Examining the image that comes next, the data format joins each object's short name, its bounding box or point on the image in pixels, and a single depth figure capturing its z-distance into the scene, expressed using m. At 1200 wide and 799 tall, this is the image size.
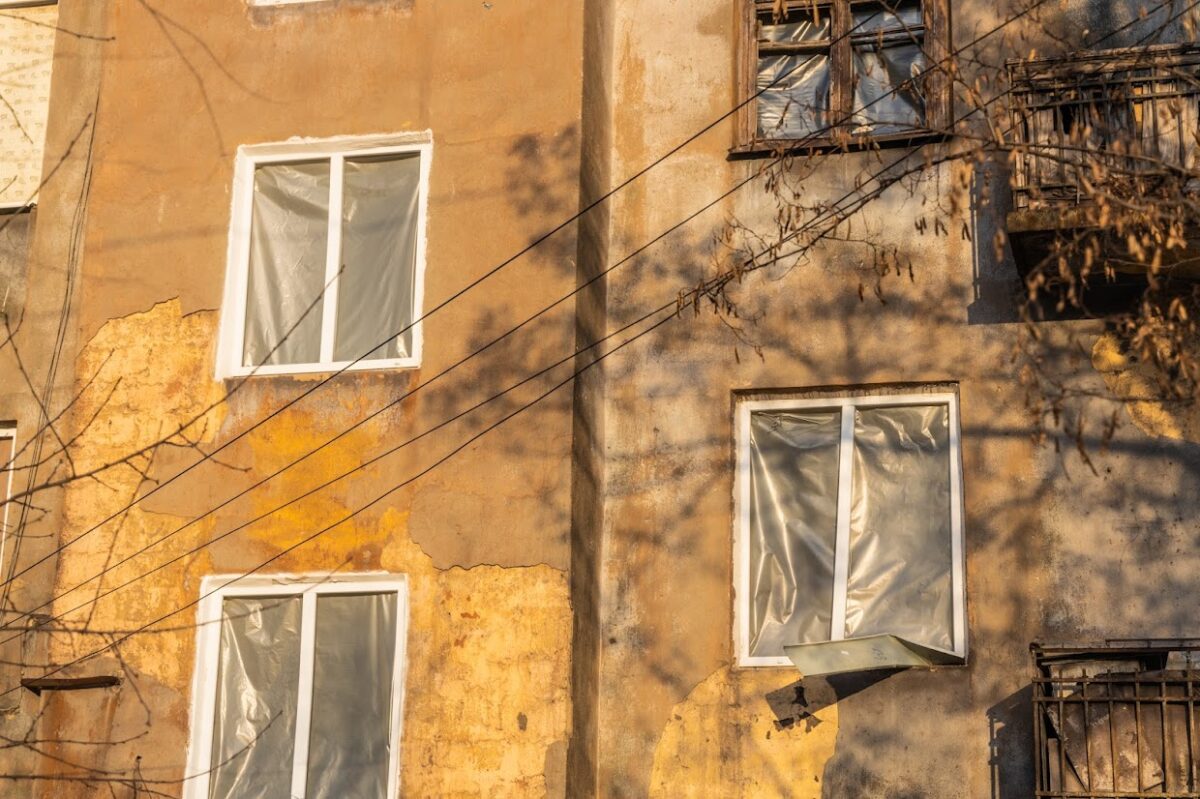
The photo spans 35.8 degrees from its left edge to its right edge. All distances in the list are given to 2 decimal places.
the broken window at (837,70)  11.69
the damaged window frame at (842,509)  10.55
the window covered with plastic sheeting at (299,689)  10.53
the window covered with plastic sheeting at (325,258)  11.37
